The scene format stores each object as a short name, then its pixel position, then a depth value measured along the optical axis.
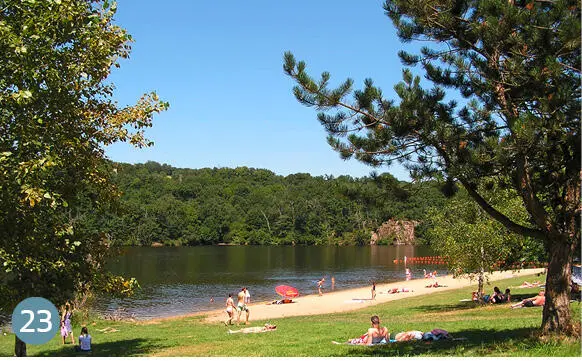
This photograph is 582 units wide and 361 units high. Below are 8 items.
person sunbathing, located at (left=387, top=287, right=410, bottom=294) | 42.72
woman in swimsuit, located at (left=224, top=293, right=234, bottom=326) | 23.20
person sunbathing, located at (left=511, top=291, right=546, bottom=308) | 20.22
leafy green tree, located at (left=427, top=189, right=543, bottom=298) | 23.66
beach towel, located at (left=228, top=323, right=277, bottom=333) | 18.84
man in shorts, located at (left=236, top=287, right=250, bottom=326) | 23.27
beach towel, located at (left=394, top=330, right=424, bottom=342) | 12.51
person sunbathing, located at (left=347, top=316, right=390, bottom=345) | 12.66
